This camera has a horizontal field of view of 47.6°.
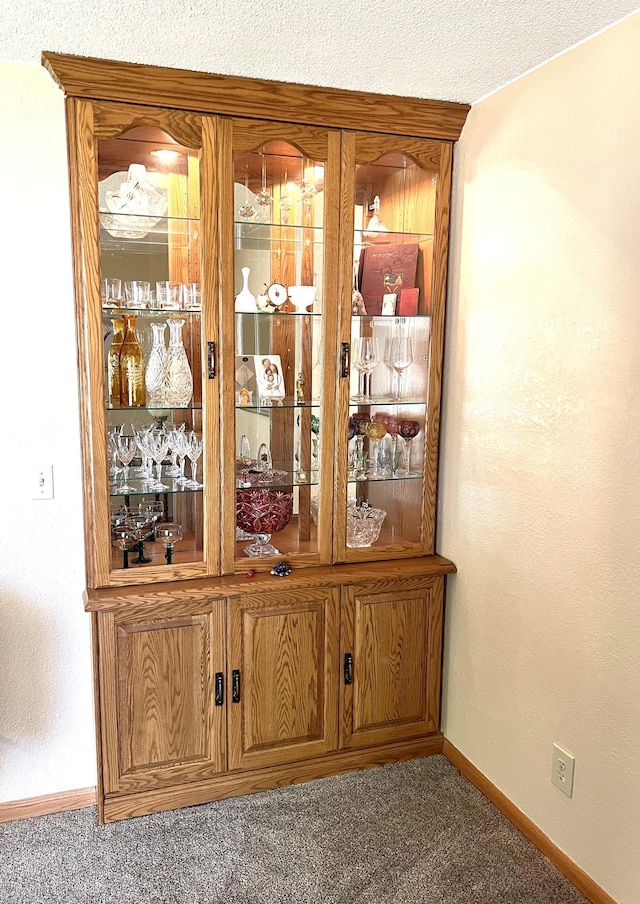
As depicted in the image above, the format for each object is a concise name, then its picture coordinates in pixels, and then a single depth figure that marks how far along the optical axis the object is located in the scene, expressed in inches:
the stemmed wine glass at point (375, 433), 106.0
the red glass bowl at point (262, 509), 100.3
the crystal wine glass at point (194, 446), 95.2
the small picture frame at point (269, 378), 98.7
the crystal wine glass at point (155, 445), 94.2
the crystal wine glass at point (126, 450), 92.7
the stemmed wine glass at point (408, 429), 106.8
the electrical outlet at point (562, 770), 83.4
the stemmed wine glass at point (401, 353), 106.4
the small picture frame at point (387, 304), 104.7
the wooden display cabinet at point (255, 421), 89.7
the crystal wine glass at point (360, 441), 104.4
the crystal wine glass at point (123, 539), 93.6
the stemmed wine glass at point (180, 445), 95.0
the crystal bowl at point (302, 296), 99.0
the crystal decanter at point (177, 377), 94.2
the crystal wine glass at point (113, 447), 91.6
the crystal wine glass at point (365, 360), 102.8
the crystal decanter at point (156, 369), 93.4
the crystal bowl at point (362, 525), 105.8
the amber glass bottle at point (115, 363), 90.7
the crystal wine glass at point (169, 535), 96.3
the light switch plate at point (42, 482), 91.1
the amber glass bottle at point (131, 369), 91.9
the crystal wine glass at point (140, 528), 94.4
